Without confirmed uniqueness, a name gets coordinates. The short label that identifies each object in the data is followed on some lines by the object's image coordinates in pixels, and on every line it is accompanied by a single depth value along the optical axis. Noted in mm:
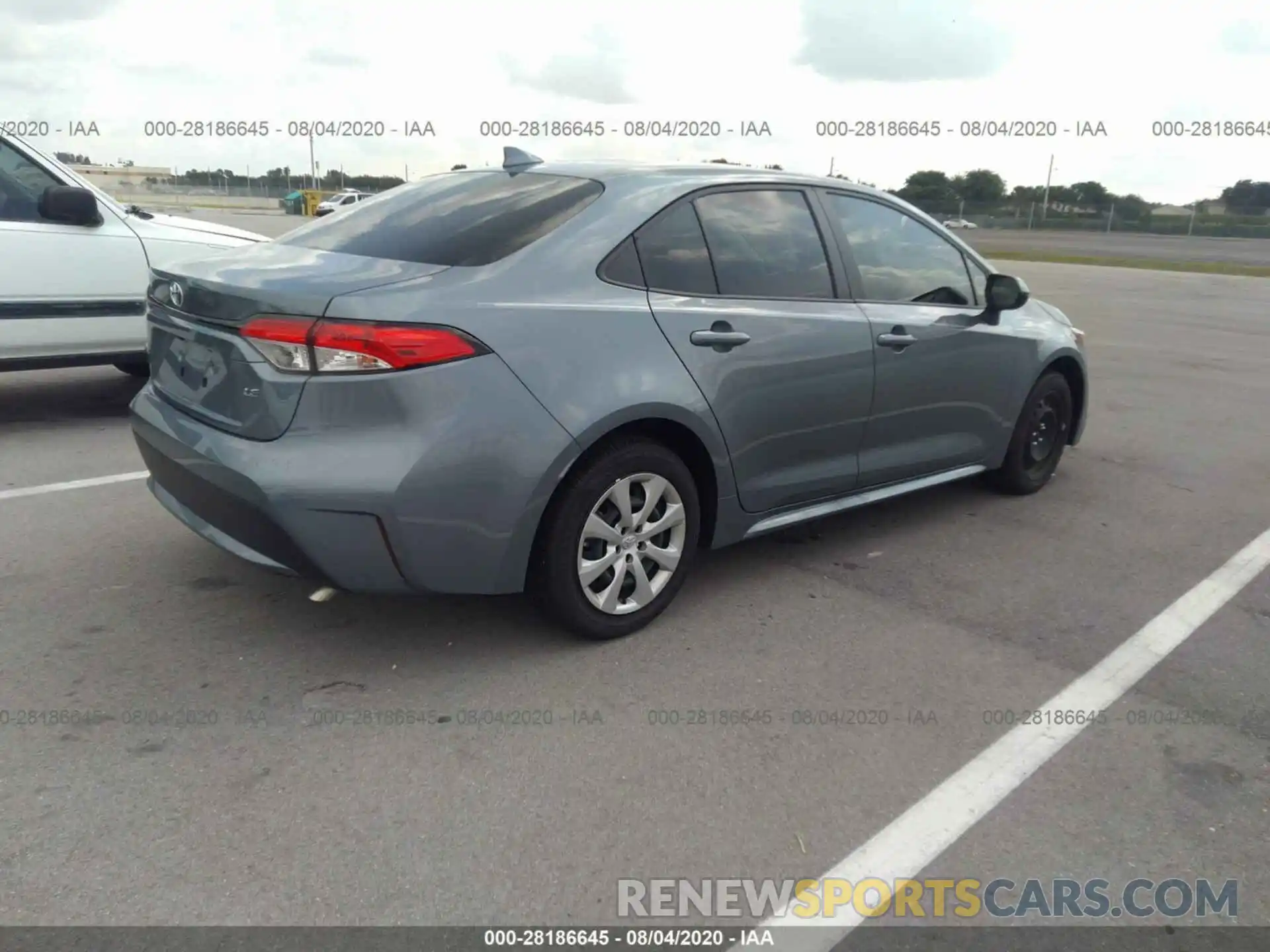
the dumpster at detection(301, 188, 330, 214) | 49000
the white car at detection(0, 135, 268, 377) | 5793
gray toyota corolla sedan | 2963
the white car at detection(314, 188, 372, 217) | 34484
